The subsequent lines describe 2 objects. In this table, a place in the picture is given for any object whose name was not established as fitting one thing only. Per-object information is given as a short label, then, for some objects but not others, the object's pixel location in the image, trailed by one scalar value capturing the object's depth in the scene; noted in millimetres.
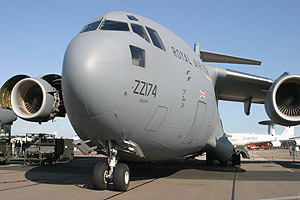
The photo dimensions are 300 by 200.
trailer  12742
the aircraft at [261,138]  46969
